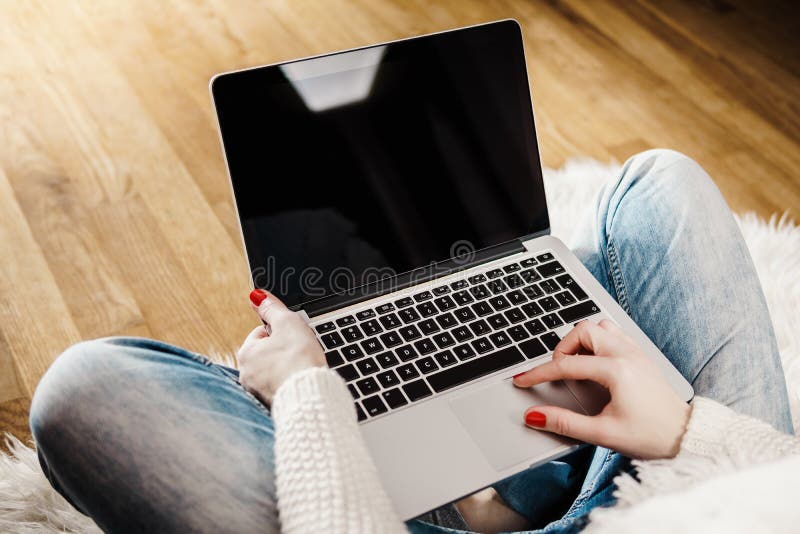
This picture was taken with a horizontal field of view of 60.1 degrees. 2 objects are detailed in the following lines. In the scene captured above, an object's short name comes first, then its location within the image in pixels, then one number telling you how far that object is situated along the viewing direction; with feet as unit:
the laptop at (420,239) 2.40
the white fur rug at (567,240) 3.25
